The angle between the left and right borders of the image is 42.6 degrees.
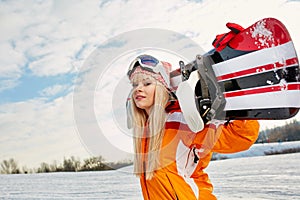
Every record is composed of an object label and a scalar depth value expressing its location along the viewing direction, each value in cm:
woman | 160
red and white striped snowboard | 135
